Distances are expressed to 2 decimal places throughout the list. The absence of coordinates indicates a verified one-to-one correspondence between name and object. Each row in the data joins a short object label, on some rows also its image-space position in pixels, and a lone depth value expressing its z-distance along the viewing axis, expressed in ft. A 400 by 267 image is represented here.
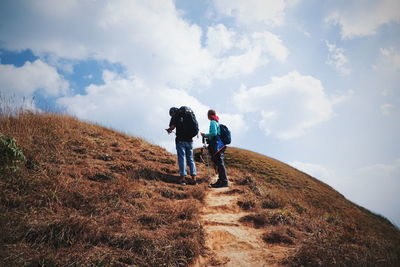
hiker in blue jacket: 25.32
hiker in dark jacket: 24.16
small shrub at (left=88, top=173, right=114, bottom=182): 19.13
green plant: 13.99
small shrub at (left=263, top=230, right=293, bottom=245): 14.98
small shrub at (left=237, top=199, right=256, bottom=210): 20.76
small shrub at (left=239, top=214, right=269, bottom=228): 17.60
